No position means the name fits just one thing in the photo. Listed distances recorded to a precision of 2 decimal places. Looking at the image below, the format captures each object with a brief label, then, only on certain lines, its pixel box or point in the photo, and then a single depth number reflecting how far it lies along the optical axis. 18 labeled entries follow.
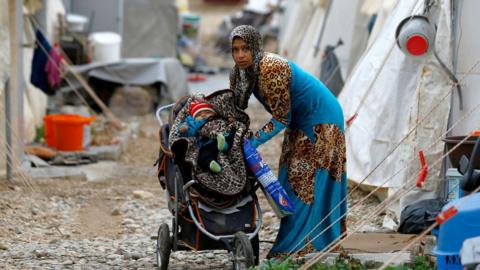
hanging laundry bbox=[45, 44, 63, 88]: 25.17
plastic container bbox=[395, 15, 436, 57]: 14.39
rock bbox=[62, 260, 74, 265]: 13.04
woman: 11.22
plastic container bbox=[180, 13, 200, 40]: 54.47
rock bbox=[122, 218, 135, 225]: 16.89
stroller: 10.89
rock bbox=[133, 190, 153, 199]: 19.66
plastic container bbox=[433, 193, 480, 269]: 9.02
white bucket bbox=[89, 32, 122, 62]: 33.81
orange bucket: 23.94
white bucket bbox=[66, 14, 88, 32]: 33.16
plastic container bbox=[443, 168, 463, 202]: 11.09
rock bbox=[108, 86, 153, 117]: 31.81
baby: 11.01
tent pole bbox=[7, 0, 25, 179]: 20.06
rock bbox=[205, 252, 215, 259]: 13.41
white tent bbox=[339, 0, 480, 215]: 14.54
